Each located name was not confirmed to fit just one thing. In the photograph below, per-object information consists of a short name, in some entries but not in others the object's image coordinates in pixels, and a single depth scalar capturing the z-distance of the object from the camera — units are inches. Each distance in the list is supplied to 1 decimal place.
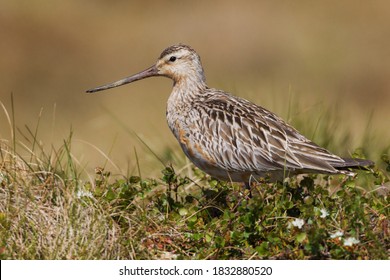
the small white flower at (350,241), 561.6
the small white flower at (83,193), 615.8
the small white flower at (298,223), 581.0
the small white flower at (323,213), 588.5
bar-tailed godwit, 677.4
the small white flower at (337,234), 570.3
